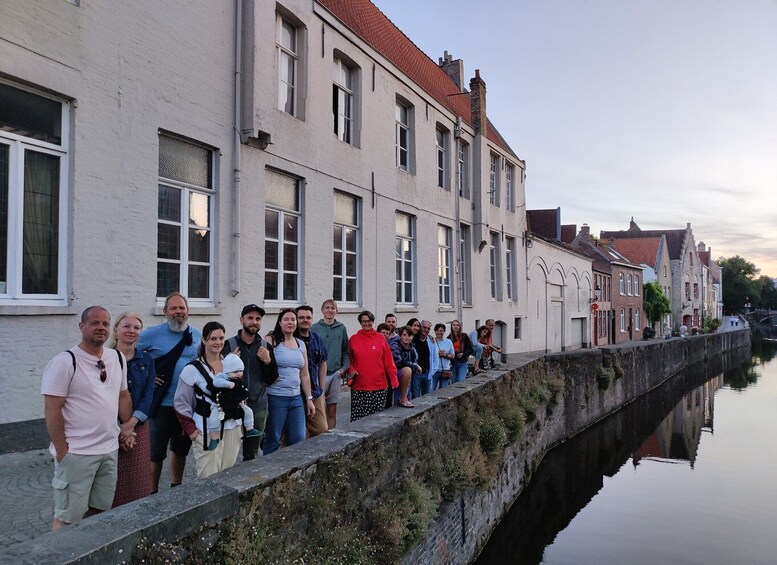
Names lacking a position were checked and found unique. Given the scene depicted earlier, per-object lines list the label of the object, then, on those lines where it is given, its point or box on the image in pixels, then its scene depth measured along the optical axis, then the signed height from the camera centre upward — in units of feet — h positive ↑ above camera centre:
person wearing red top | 21.35 -2.38
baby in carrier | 12.97 -1.75
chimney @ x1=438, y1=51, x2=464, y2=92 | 63.62 +24.23
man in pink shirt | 10.53 -2.08
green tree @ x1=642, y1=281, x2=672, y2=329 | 142.20 +0.41
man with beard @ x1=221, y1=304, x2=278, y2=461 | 14.76 -1.46
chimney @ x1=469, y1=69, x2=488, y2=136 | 57.31 +18.71
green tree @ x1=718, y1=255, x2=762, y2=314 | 315.37 +8.68
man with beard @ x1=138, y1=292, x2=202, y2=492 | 13.98 -1.50
